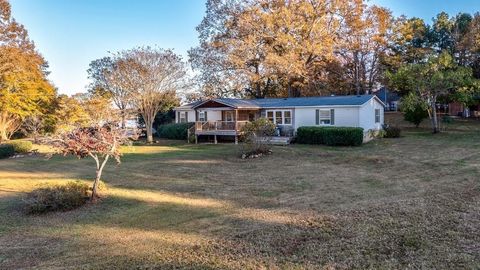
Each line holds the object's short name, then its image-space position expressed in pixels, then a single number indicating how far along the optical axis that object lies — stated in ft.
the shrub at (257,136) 59.47
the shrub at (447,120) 109.08
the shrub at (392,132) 84.31
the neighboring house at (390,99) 163.73
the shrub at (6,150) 67.72
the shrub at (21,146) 71.19
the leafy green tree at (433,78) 81.90
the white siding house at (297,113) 79.92
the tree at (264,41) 106.73
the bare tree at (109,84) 92.73
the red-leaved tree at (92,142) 30.94
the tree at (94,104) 74.46
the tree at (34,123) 100.48
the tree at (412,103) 84.74
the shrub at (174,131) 101.45
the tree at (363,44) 113.29
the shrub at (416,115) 101.63
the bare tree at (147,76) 90.89
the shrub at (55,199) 28.84
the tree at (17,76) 86.58
